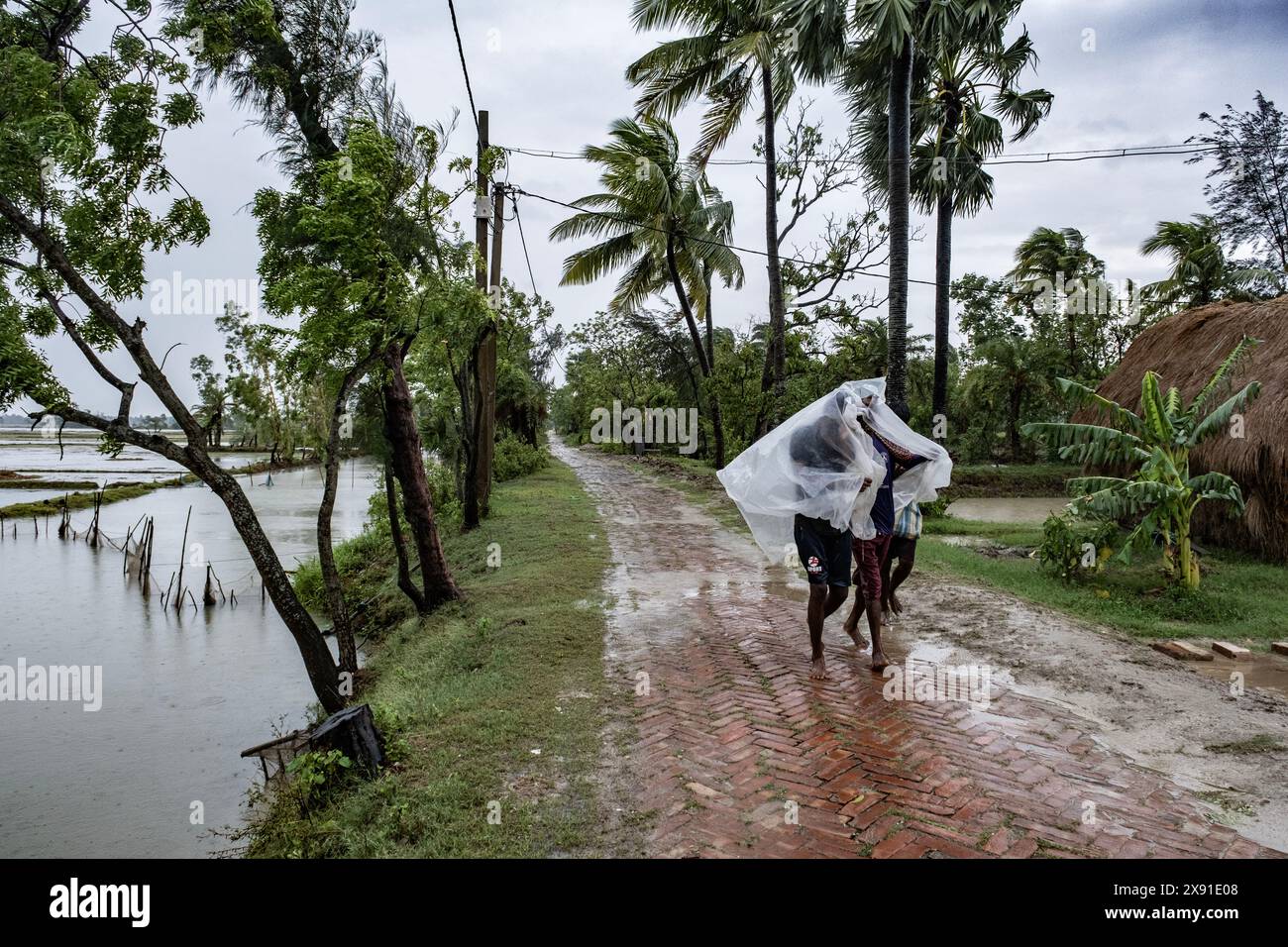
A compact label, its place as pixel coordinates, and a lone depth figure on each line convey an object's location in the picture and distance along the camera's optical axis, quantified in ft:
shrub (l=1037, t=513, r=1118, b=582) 29.78
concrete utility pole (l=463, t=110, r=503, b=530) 42.91
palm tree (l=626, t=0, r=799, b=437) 54.29
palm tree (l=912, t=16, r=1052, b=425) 53.72
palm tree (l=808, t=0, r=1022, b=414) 38.52
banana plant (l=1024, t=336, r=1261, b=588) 27.02
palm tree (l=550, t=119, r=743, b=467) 66.08
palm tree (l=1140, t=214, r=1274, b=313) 71.87
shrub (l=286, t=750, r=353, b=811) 15.74
